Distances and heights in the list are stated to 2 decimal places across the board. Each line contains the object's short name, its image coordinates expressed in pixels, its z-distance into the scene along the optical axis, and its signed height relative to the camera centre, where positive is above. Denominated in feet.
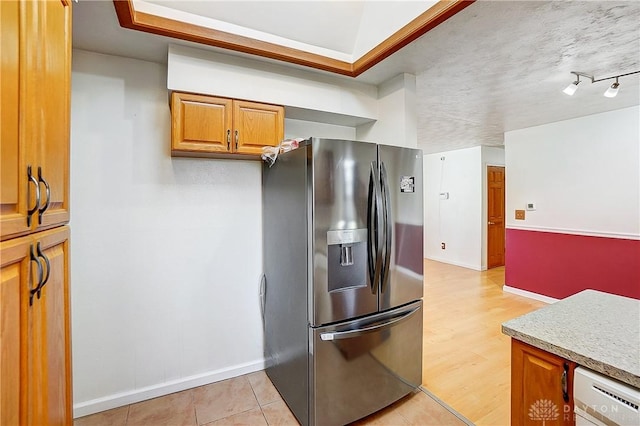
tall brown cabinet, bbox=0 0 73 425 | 2.16 +0.07
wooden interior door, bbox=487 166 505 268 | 19.06 -0.23
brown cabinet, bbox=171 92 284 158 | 6.26 +1.95
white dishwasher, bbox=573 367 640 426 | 2.73 -1.83
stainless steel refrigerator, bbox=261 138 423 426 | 5.55 -1.30
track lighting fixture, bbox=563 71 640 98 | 7.87 +3.39
